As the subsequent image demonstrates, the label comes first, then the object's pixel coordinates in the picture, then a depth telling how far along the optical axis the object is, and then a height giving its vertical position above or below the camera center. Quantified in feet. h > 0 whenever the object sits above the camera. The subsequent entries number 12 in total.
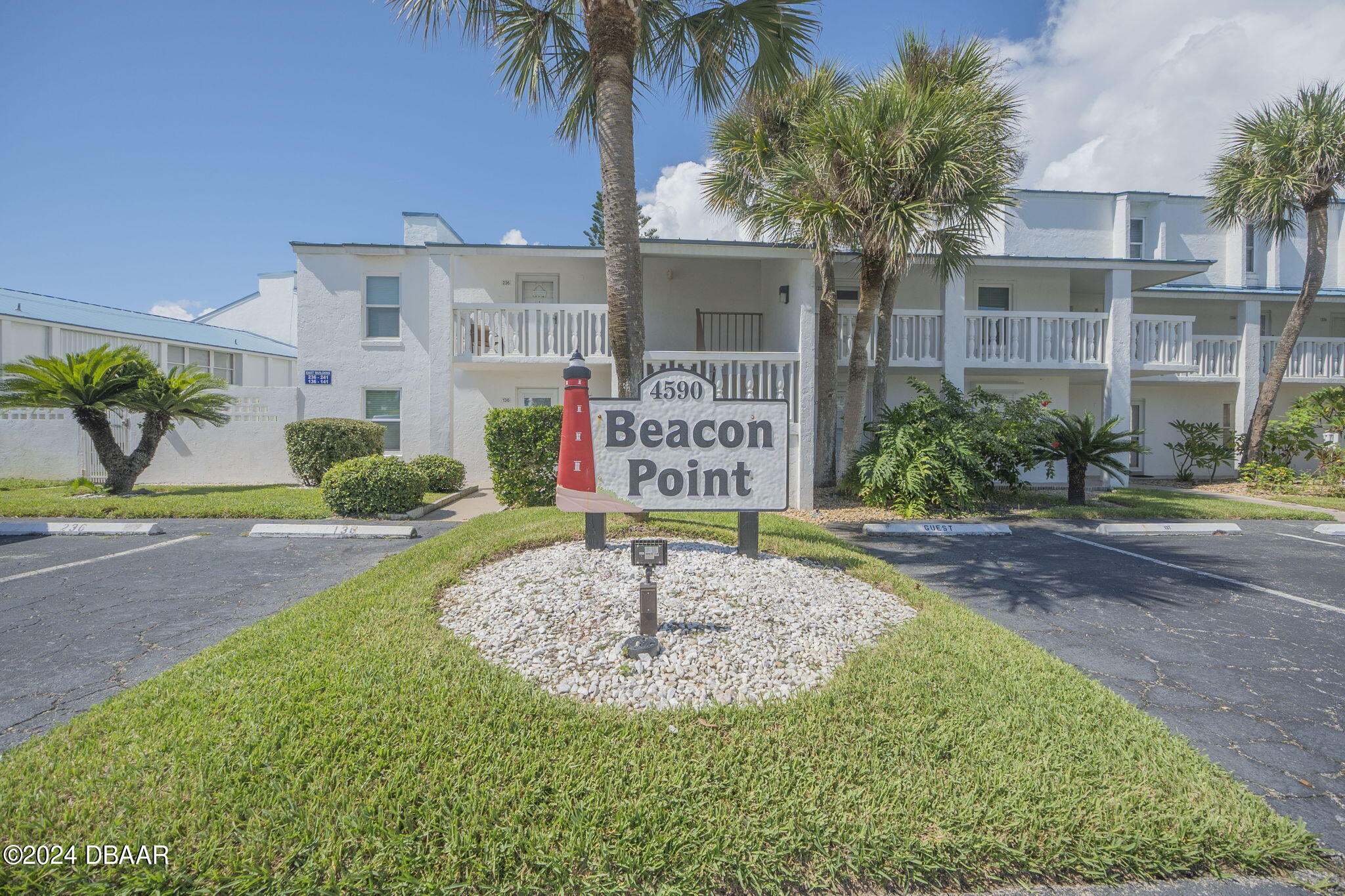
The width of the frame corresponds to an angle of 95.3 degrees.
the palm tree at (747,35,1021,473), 30.96 +13.30
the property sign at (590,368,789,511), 17.70 -0.71
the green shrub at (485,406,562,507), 31.55 -1.37
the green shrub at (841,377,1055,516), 33.14 -1.19
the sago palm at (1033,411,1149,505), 37.37 -0.97
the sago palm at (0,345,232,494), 33.68 +1.53
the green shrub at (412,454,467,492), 37.81 -2.97
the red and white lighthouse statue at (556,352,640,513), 17.78 -1.17
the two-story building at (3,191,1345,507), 40.34 +7.22
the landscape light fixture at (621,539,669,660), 12.23 -3.48
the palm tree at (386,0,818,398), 22.84 +15.82
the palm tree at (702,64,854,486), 38.70 +19.19
